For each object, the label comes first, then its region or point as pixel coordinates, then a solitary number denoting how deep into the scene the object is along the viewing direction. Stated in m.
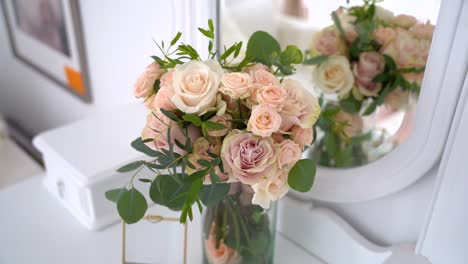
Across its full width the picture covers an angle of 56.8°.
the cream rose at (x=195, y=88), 0.58
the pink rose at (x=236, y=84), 0.57
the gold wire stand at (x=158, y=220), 0.84
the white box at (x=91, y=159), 0.93
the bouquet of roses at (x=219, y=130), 0.58
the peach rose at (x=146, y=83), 0.67
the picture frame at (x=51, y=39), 1.35
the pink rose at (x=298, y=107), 0.59
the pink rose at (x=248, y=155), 0.57
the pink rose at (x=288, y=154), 0.58
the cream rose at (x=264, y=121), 0.55
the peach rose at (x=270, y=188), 0.60
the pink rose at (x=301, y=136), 0.61
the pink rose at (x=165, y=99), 0.61
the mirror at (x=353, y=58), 0.79
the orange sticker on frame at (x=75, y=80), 1.43
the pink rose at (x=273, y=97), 0.56
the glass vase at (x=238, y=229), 0.74
